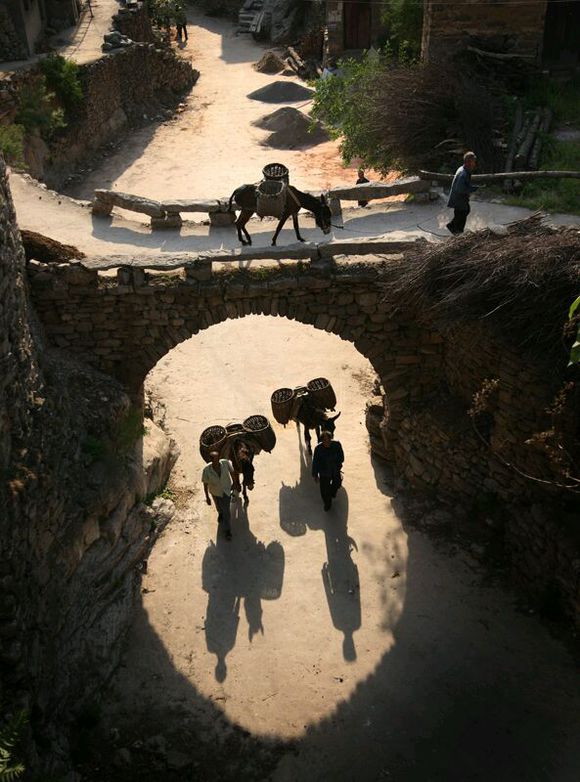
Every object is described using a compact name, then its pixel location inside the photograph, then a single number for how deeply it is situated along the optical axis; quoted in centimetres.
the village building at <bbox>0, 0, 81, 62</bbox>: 2033
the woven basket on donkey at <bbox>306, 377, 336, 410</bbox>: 1209
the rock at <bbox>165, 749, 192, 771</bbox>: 842
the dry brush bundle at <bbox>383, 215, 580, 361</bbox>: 894
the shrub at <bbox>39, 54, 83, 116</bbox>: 2011
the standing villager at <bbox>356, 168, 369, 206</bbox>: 1442
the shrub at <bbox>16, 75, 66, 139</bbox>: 1830
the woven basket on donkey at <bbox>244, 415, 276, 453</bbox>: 1160
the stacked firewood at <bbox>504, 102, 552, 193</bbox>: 1410
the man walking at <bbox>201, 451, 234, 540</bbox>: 1058
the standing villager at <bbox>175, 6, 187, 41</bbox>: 3080
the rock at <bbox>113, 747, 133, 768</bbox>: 841
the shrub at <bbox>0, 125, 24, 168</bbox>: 1544
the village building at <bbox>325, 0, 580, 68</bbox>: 1675
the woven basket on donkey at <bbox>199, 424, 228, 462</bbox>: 1127
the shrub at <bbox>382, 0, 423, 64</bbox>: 1928
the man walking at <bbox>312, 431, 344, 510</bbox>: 1087
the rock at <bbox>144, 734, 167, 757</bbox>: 859
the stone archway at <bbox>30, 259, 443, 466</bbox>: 1021
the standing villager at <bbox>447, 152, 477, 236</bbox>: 1052
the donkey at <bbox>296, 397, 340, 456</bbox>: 1190
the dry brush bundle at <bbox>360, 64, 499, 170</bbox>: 1446
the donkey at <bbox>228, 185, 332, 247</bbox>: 1101
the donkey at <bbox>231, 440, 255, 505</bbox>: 1108
